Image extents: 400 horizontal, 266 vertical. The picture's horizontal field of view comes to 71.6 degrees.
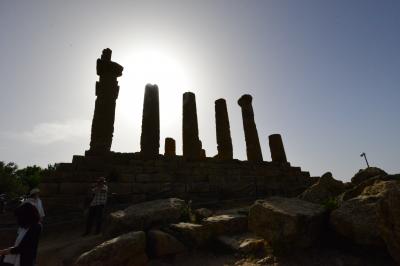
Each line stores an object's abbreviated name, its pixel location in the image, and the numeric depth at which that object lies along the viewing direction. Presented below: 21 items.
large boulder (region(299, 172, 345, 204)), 8.24
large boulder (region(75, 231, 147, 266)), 5.21
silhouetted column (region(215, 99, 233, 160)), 17.42
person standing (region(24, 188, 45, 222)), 6.30
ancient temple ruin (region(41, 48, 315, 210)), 10.92
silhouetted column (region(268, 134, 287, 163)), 18.70
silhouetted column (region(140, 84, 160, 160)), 14.08
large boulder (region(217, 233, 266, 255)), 5.88
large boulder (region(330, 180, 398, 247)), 5.12
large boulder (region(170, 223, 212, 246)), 6.45
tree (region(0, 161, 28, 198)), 33.00
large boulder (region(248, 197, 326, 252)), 5.45
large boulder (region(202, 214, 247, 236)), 6.83
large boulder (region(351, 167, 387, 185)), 8.92
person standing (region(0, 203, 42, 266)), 4.17
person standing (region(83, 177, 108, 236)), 8.45
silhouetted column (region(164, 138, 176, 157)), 20.02
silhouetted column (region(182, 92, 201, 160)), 15.48
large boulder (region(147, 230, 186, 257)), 6.01
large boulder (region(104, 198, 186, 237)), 6.81
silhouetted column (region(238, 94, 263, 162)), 17.92
